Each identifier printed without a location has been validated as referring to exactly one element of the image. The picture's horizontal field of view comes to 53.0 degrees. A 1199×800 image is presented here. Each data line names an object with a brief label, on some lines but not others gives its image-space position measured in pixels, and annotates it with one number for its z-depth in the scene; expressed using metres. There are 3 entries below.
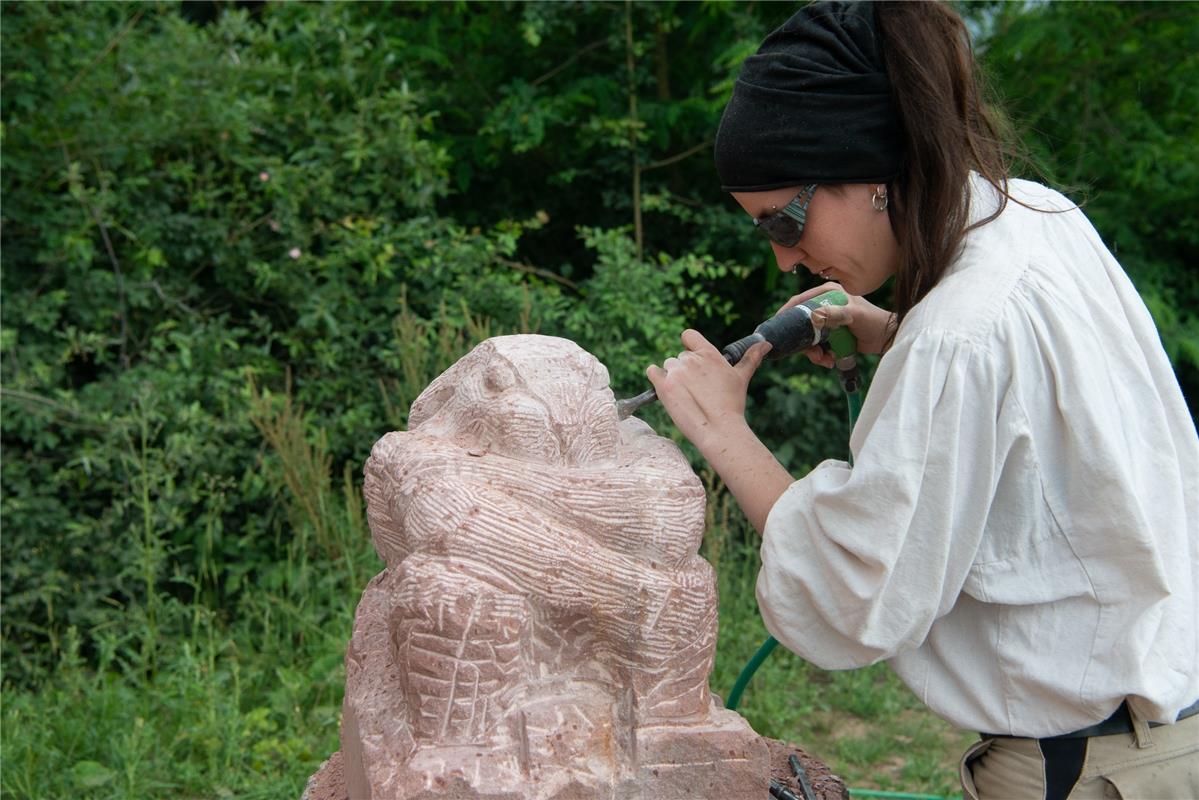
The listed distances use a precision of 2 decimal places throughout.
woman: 1.85
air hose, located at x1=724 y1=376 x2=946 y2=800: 2.87
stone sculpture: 2.27
